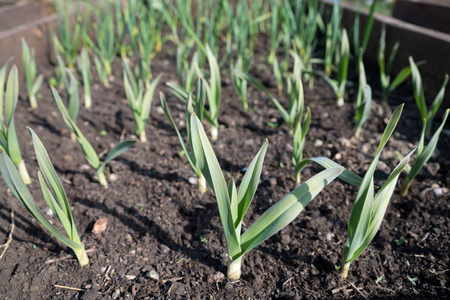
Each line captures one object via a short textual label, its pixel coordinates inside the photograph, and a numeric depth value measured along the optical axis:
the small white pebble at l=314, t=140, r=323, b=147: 0.70
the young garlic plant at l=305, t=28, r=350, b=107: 0.74
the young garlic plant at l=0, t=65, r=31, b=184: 0.52
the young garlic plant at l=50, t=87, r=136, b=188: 0.52
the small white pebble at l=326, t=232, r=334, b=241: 0.52
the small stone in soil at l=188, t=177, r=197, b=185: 0.61
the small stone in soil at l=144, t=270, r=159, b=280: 0.47
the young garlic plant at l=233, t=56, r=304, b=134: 0.57
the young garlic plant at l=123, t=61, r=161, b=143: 0.65
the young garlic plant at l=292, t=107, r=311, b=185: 0.55
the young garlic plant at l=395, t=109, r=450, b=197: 0.51
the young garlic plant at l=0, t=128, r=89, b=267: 0.40
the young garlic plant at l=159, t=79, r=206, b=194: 0.51
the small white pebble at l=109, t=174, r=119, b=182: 0.62
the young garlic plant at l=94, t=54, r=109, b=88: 0.85
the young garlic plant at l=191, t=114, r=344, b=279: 0.39
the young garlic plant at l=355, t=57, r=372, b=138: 0.60
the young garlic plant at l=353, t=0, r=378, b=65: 0.71
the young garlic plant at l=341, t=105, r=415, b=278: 0.39
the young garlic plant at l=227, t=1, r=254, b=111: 0.75
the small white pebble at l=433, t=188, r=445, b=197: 0.59
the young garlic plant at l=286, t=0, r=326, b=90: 0.91
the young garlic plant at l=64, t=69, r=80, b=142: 0.60
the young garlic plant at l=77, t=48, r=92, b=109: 0.74
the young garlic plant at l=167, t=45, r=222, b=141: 0.61
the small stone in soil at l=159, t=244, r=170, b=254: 0.51
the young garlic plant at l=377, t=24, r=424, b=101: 0.71
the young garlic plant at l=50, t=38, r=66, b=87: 0.86
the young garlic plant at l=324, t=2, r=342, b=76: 0.83
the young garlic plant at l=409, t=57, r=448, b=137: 0.61
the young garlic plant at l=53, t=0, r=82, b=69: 0.89
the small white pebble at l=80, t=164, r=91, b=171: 0.65
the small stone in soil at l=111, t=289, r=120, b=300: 0.45
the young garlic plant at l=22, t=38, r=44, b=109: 0.73
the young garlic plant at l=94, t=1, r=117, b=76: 0.90
